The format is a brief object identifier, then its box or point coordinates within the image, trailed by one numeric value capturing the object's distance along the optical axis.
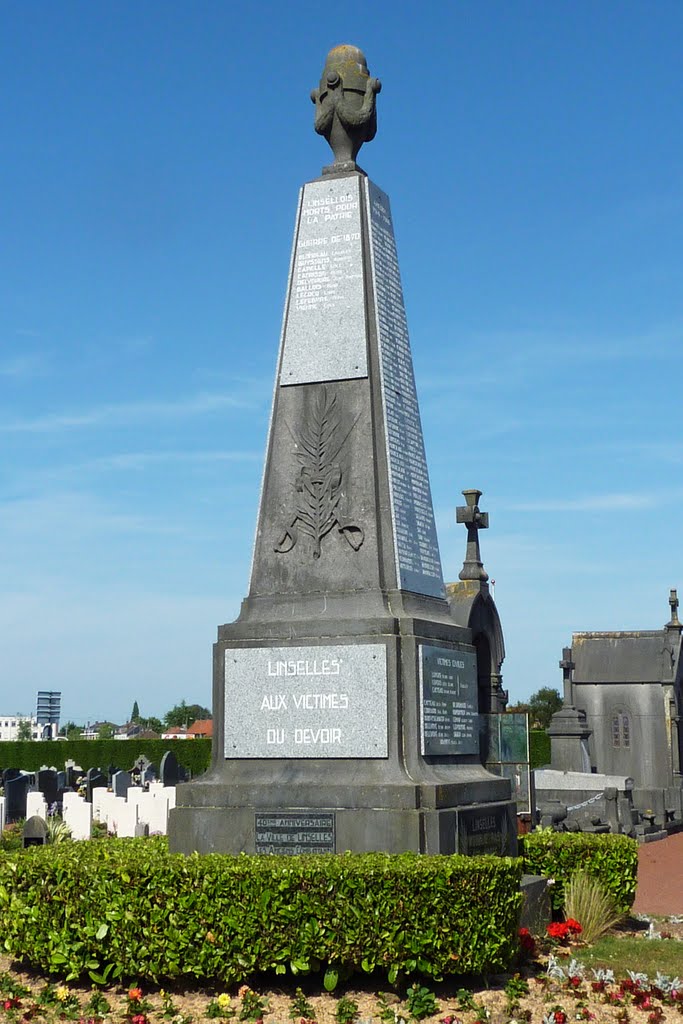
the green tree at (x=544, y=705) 92.12
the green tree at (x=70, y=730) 114.14
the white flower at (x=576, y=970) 7.96
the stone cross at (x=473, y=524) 20.52
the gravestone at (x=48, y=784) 24.84
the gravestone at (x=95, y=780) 26.77
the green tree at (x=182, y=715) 138.38
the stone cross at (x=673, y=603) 35.53
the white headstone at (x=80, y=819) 18.08
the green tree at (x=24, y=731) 111.91
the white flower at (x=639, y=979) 7.68
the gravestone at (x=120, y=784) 25.42
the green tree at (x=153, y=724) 153.00
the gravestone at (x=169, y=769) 26.34
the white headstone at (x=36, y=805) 20.30
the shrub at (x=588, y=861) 10.27
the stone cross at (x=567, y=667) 35.59
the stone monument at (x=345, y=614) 9.01
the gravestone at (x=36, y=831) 16.61
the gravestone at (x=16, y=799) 23.14
